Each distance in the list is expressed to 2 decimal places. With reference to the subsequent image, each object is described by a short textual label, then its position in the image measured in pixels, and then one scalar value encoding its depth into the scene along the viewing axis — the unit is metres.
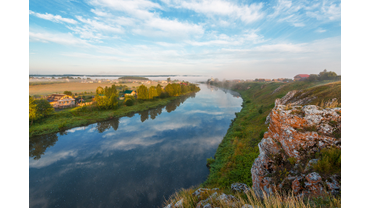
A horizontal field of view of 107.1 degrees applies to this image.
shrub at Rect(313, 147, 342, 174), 5.86
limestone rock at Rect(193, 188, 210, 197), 6.82
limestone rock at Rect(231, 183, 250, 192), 8.70
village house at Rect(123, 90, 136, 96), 63.91
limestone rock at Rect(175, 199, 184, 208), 6.07
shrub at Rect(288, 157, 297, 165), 7.10
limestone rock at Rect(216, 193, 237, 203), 5.69
